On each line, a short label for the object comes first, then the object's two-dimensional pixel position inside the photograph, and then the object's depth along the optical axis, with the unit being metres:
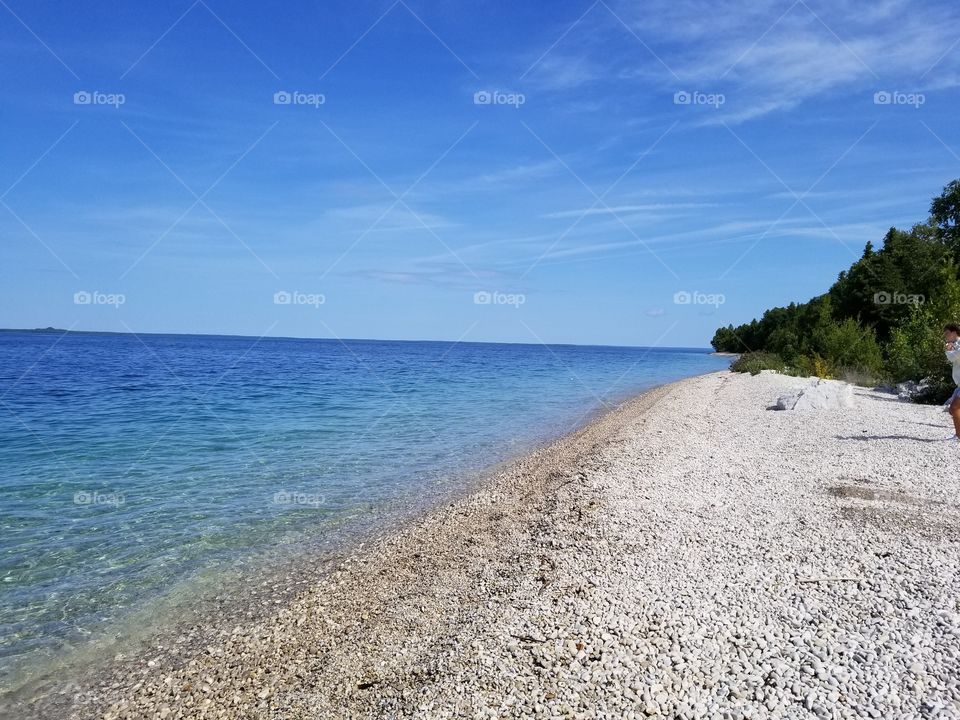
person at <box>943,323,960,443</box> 12.34
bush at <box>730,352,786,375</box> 42.66
